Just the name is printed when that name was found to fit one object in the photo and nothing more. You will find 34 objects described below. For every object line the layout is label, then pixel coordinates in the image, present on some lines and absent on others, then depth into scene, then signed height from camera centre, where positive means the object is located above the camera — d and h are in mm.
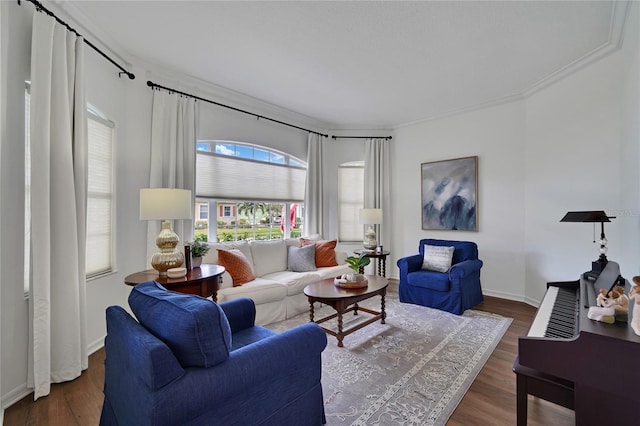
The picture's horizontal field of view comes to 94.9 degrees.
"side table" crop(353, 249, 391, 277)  4602 -635
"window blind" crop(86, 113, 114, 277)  2789 +145
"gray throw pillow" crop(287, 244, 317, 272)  4117 -641
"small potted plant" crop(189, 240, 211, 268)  2828 -387
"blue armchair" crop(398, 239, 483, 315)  3590 -863
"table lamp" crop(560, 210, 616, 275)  2324 -31
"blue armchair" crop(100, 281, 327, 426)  1139 -684
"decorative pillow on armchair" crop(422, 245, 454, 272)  4004 -605
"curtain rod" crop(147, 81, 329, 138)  3351 +1470
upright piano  1153 -661
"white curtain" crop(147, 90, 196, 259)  3311 +758
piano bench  1324 -810
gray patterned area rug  1893 -1250
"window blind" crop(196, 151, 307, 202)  3967 +517
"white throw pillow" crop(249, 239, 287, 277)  3873 -583
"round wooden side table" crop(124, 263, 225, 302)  2389 -568
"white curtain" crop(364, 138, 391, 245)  5461 +621
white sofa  3240 -813
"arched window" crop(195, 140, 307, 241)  3994 +325
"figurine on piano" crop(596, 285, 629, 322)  1300 -393
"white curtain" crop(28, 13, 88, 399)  2074 +50
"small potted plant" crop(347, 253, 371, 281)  3072 -527
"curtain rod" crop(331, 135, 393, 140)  5516 +1465
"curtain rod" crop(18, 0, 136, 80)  2117 +1478
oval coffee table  2789 -794
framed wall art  4578 +340
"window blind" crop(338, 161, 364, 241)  5707 +314
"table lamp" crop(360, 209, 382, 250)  4828 -96
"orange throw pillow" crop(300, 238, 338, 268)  4352 -573
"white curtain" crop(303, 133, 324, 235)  5141 +403
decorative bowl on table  3047 -711
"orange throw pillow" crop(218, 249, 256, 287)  3350 -608
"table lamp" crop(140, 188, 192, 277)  2484 -30
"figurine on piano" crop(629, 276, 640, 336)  1162 -348
